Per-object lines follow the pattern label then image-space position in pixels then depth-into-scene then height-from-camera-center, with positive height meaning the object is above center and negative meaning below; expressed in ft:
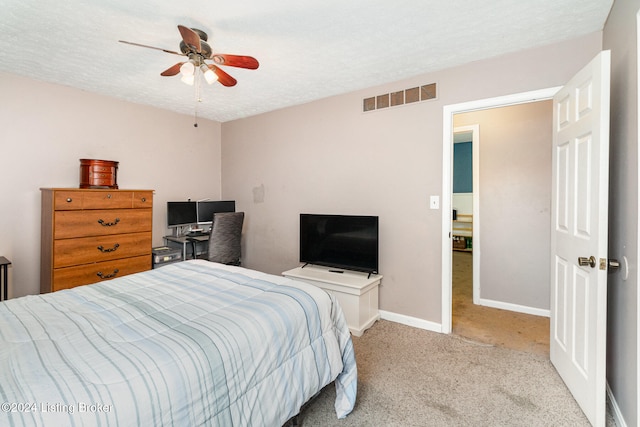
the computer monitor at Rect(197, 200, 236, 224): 13.65 +0.18
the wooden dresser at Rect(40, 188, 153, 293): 8.86 -0.76
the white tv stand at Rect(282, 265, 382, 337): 9.30 -2.41
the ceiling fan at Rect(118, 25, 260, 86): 6.56 +3.29
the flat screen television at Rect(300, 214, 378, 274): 9.98 -0.96
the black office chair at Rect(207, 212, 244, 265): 11.27 -0.98
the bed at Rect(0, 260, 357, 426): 2.91 -1.65
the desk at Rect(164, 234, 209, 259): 12.27 -1.35
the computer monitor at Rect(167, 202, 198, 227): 12.76 -0.10
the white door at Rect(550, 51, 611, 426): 5.30 -0.37
